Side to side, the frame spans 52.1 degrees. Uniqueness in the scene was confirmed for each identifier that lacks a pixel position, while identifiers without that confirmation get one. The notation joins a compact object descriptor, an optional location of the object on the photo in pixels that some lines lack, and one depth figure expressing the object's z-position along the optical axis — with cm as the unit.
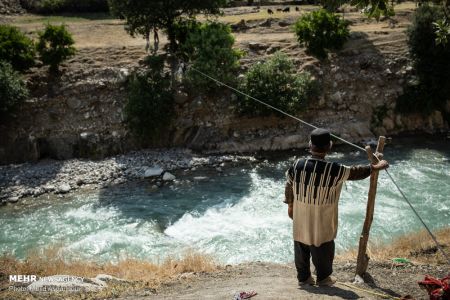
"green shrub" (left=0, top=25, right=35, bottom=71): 1545
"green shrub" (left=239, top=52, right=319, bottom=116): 1464
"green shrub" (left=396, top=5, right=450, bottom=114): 1518
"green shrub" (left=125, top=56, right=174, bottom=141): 1474
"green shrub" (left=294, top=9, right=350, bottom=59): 1670
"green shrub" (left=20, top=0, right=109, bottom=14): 2473
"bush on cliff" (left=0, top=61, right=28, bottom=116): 1427
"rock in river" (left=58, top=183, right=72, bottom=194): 1287
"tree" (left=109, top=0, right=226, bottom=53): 1549
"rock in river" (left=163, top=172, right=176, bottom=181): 1332
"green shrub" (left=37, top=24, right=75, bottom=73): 1591
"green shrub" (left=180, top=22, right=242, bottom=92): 1503
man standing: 489
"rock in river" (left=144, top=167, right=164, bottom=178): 1356
